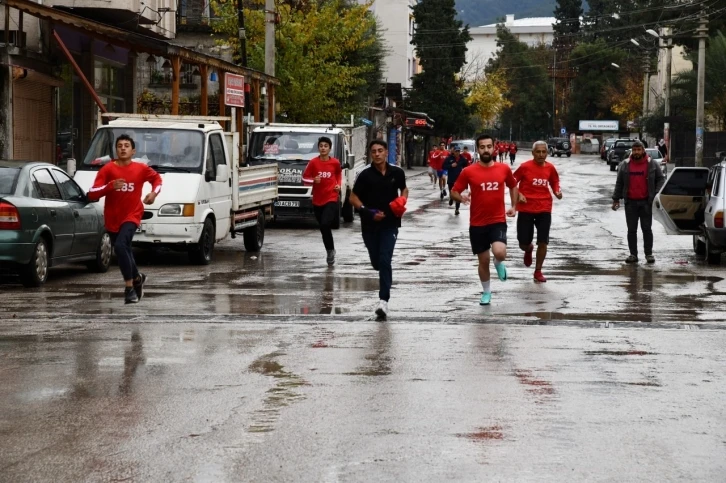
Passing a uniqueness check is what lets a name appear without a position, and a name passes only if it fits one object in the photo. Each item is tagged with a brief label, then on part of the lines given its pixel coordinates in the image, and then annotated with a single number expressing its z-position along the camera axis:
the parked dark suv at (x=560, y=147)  109.12
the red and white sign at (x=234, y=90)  29.88
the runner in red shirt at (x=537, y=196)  16.64
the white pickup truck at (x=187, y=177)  18.14
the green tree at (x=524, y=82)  149.00
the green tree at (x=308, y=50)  43.66
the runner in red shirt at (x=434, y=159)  46.88
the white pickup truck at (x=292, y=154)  27.61
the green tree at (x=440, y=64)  91.75
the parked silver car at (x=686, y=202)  20.09
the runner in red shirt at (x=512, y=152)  86.78
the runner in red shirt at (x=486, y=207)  13.66
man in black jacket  19.11
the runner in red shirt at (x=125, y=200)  13.38
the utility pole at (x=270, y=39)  35.94
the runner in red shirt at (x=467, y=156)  34.89
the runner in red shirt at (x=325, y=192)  18.78
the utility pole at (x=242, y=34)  37.59
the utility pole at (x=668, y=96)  66.57
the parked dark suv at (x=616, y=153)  75.94
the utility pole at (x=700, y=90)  52.75
